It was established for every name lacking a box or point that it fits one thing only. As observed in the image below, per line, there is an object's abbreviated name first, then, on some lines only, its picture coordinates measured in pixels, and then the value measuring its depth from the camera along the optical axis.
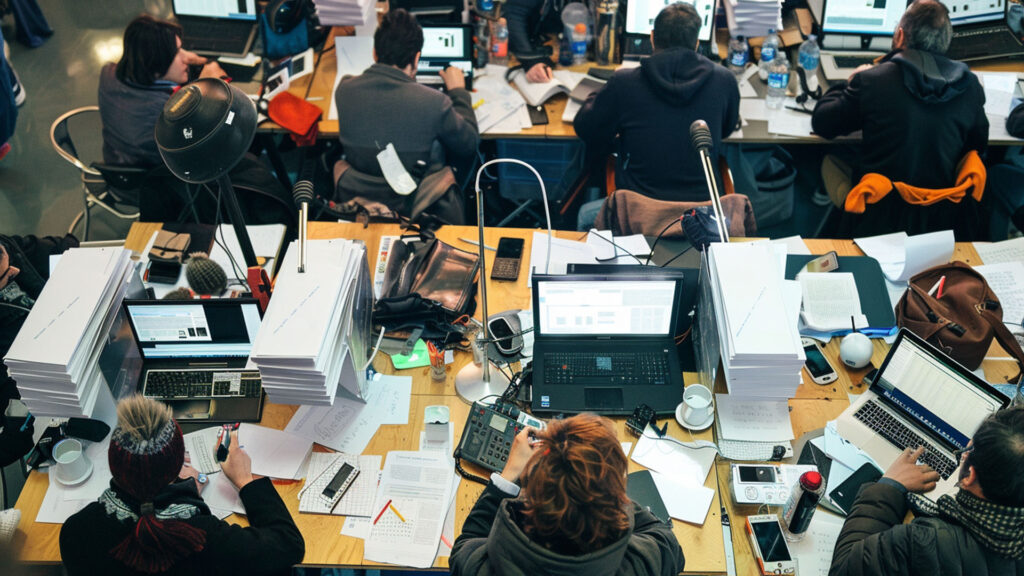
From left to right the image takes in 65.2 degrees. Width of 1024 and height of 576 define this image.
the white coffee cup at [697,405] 2.39
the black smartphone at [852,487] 2.28
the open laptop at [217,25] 4.09
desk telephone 2.36
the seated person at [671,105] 3.31
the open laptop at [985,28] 3.97
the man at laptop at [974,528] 1.86
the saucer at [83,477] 2.32
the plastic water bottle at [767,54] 3.95
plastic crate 3.98
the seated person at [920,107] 3.28
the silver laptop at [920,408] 2.28
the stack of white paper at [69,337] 2.24
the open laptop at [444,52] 3.87
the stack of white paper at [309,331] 2.16
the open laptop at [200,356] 2.49
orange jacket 3.33
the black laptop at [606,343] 2.46
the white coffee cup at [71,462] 2.31
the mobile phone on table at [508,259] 2.94
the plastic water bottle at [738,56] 3.97
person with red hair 1.70
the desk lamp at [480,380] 2.54
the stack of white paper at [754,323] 2.20
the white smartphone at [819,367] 2.59
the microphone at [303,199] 2.28
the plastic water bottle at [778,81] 3.84
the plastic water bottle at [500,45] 4.02
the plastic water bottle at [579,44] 4.00
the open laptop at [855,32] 3.95
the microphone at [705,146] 2.33
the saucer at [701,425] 2.42
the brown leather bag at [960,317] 2.52
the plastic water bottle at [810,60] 3.94
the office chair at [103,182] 3.40
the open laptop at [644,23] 3.98
